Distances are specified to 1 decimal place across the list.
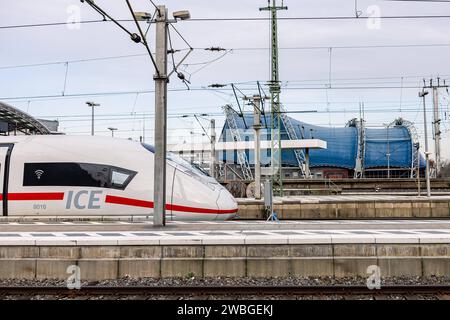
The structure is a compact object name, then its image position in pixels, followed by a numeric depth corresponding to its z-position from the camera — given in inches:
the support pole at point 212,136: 1552.7
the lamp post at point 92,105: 1270.7
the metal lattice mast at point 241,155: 2731.3
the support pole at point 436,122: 1967.3
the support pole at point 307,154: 2123.9
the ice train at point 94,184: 594.2
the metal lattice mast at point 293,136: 3125.0
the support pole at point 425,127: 1187.7
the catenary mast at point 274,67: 1116.5
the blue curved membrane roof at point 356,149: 3555.6
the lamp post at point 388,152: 3443.9
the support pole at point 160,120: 546.9
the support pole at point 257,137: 1028.2
